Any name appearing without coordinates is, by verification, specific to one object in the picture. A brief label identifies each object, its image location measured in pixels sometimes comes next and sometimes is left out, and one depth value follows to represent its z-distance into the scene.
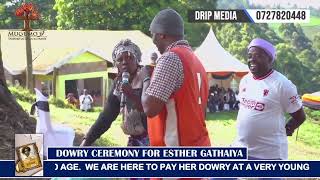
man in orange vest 4.88
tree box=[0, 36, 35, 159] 7.62
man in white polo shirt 6.57
